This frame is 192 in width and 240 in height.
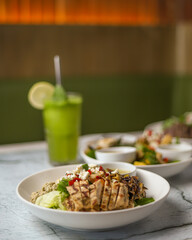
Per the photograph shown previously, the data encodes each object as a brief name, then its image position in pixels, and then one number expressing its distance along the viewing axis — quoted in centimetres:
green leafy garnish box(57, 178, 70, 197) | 106
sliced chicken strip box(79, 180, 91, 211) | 99
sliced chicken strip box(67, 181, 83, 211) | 98
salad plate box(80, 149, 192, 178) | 141
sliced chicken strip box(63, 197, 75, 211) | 101
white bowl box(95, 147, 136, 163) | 150
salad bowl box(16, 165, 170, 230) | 94
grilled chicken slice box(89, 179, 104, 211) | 99
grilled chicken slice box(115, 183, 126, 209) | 99
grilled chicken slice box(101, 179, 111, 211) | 99
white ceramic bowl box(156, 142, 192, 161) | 157
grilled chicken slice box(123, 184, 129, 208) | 101
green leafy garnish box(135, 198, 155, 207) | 111
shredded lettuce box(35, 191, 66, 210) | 105
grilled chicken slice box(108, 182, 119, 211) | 100
